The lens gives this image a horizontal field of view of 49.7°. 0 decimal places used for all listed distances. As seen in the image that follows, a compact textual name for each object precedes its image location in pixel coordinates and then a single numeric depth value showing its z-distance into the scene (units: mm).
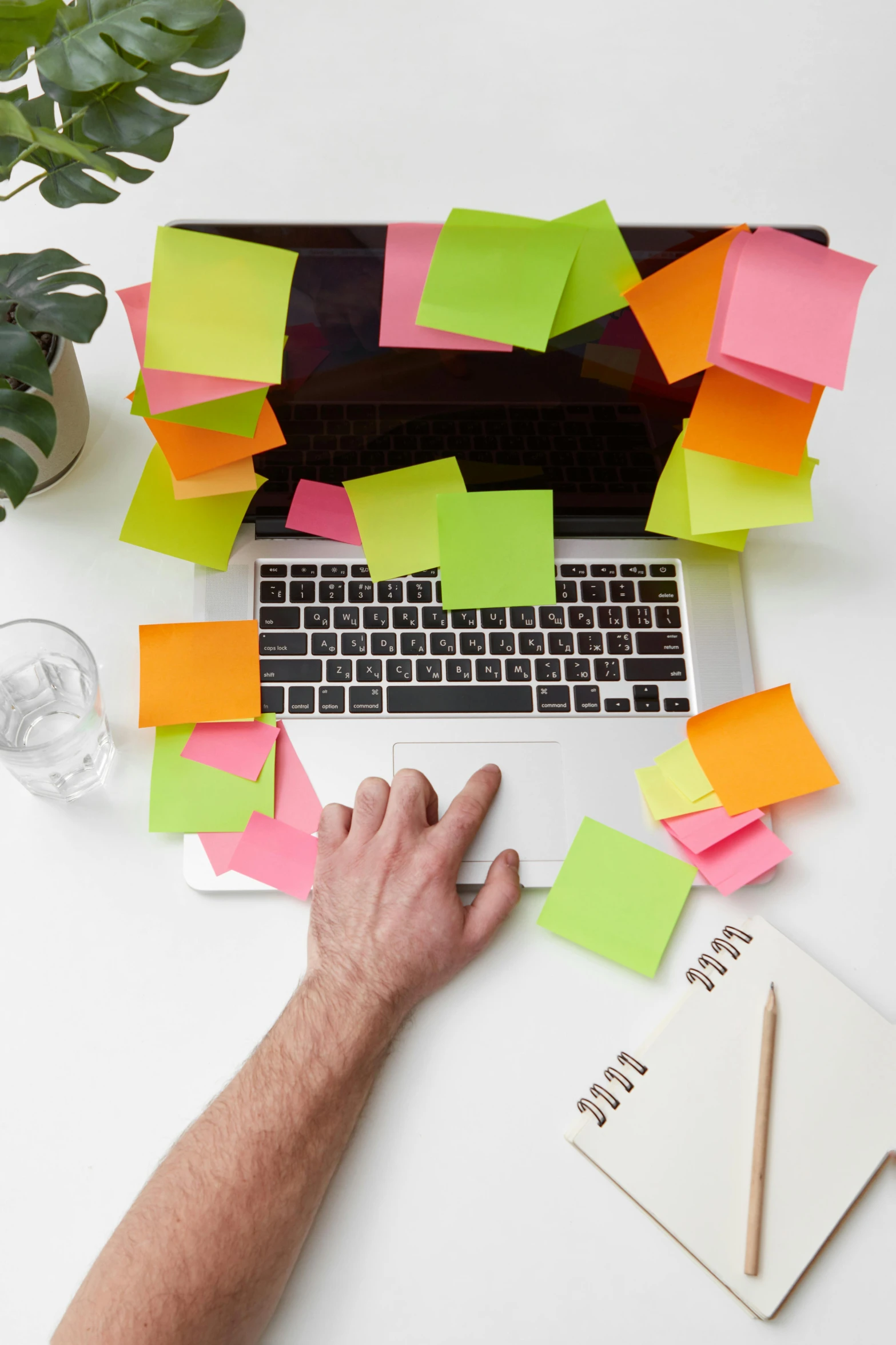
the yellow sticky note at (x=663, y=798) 728
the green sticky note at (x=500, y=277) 632
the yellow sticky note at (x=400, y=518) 780
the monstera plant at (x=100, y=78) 507
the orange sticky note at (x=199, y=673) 744
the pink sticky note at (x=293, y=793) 731
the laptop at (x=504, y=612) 709
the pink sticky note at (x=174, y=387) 667
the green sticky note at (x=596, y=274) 637
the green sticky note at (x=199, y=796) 716
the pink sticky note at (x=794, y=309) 642
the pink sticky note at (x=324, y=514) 777
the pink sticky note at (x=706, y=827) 719
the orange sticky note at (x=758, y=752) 735
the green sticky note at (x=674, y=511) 771
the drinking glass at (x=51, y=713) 696
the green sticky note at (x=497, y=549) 778
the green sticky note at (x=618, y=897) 696
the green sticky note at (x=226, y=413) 709
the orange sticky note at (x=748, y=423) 712
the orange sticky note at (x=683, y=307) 650
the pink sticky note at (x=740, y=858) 712
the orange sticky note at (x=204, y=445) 732
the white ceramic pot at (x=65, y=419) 736
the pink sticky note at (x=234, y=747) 736
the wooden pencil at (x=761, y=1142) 618
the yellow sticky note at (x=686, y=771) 730
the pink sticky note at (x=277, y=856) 706
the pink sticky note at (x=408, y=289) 632
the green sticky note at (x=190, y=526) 781
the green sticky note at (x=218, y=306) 637
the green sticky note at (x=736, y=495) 751
